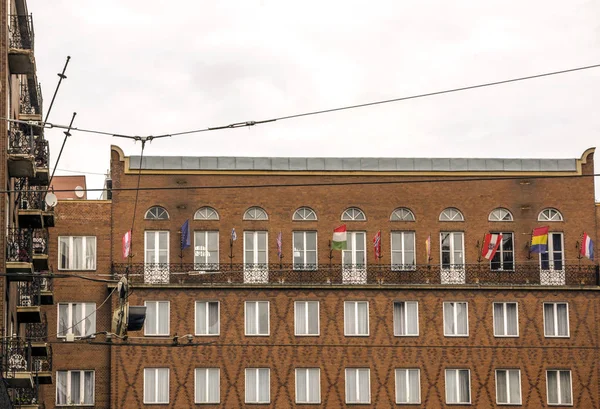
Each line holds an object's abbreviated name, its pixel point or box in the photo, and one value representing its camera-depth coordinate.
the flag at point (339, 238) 71.19
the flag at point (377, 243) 72.81
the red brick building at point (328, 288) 71.50
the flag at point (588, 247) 72.69
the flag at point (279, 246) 73.00
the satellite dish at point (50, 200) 54.47
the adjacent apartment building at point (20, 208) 43.31
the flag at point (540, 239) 72.12
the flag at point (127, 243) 70.75
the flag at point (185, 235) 72.44
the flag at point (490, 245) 72.38
